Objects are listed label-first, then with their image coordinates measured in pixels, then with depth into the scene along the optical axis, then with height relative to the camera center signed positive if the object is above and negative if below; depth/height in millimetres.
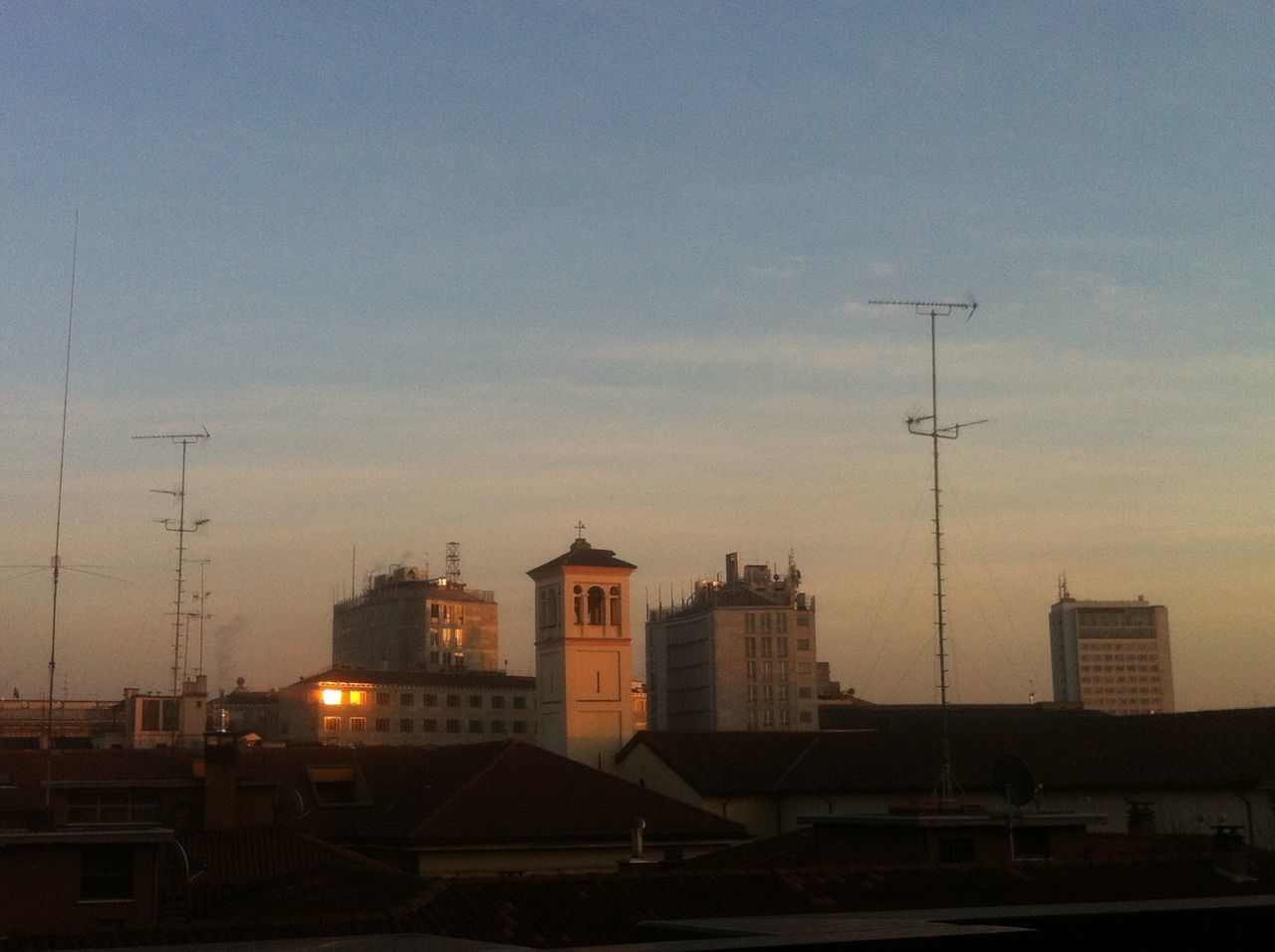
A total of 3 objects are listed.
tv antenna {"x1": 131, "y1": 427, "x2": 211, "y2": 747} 57344 +2301
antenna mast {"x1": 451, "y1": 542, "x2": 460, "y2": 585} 150875 +14925
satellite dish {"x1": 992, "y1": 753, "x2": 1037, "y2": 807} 29141 -1200
